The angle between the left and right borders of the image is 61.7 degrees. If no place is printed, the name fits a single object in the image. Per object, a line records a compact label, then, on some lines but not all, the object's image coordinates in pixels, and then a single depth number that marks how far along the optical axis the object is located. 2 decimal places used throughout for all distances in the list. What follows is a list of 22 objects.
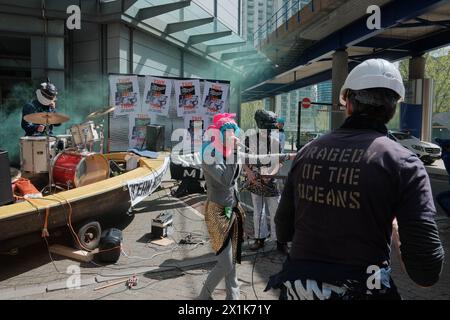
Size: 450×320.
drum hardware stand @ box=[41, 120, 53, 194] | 5.97
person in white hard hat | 1.56
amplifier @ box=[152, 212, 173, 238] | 5.85
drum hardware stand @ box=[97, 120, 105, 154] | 7.61
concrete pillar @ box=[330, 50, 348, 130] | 16.88
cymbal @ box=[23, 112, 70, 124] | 5.69
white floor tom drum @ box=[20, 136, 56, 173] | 6.10
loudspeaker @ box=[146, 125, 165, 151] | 10.73
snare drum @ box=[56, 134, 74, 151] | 6.72
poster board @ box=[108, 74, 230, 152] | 11.53
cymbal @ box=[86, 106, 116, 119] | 6.67
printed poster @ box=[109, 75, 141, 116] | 11.34
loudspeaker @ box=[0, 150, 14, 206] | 4.60
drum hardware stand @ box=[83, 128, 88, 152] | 6.67
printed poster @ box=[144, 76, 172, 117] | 11.90
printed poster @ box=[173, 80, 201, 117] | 12.43
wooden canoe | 4.12
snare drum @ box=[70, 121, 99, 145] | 6.67
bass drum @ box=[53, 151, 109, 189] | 6.03
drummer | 6.52
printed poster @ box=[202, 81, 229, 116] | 12.88
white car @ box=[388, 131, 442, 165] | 17.34
